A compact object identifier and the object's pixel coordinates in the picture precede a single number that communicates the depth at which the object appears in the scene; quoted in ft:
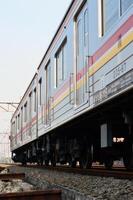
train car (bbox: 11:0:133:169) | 18.44
